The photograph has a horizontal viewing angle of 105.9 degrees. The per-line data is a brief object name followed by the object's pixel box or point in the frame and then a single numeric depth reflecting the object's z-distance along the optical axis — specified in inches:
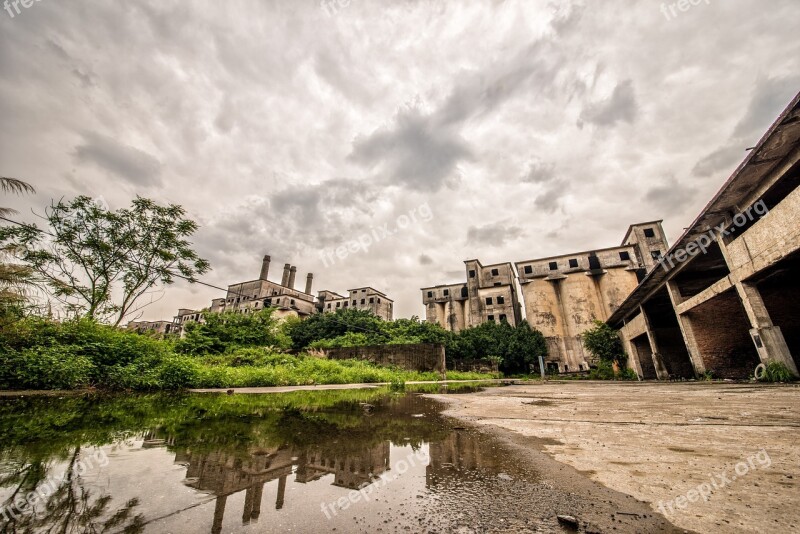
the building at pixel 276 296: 1673.2
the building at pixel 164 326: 2302.3
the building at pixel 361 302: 1765.5
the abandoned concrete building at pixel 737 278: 264.7
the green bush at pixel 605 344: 804.9
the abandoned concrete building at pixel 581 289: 1145.4
